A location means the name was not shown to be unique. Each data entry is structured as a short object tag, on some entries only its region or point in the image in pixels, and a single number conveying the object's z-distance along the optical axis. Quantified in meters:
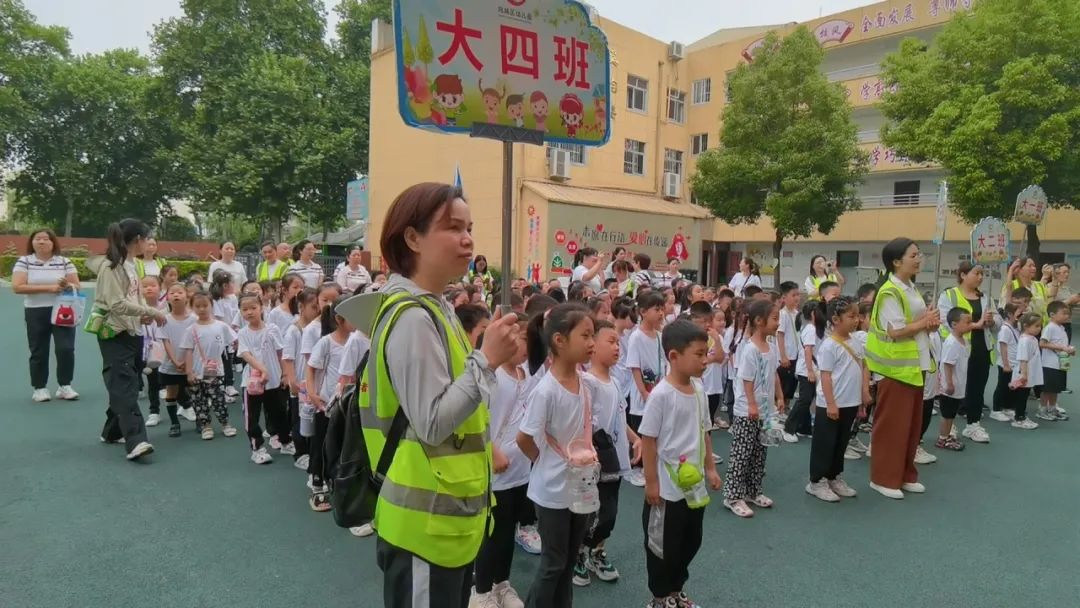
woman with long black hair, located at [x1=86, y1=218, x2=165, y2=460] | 4.28
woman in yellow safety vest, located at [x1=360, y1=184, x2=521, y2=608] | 1.46
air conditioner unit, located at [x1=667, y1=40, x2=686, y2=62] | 20.94
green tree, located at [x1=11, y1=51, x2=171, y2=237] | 26.75
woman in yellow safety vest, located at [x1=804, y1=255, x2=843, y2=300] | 7.91
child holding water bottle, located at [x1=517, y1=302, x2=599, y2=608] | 2.47
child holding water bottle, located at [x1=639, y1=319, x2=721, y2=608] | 2.65
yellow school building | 17.64
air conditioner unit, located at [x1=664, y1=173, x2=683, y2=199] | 21.12
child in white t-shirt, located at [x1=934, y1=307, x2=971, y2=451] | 5.30
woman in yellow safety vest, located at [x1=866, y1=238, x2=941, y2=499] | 4.14
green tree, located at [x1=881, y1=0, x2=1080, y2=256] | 13.15
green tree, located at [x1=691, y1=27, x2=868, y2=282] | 16.20
